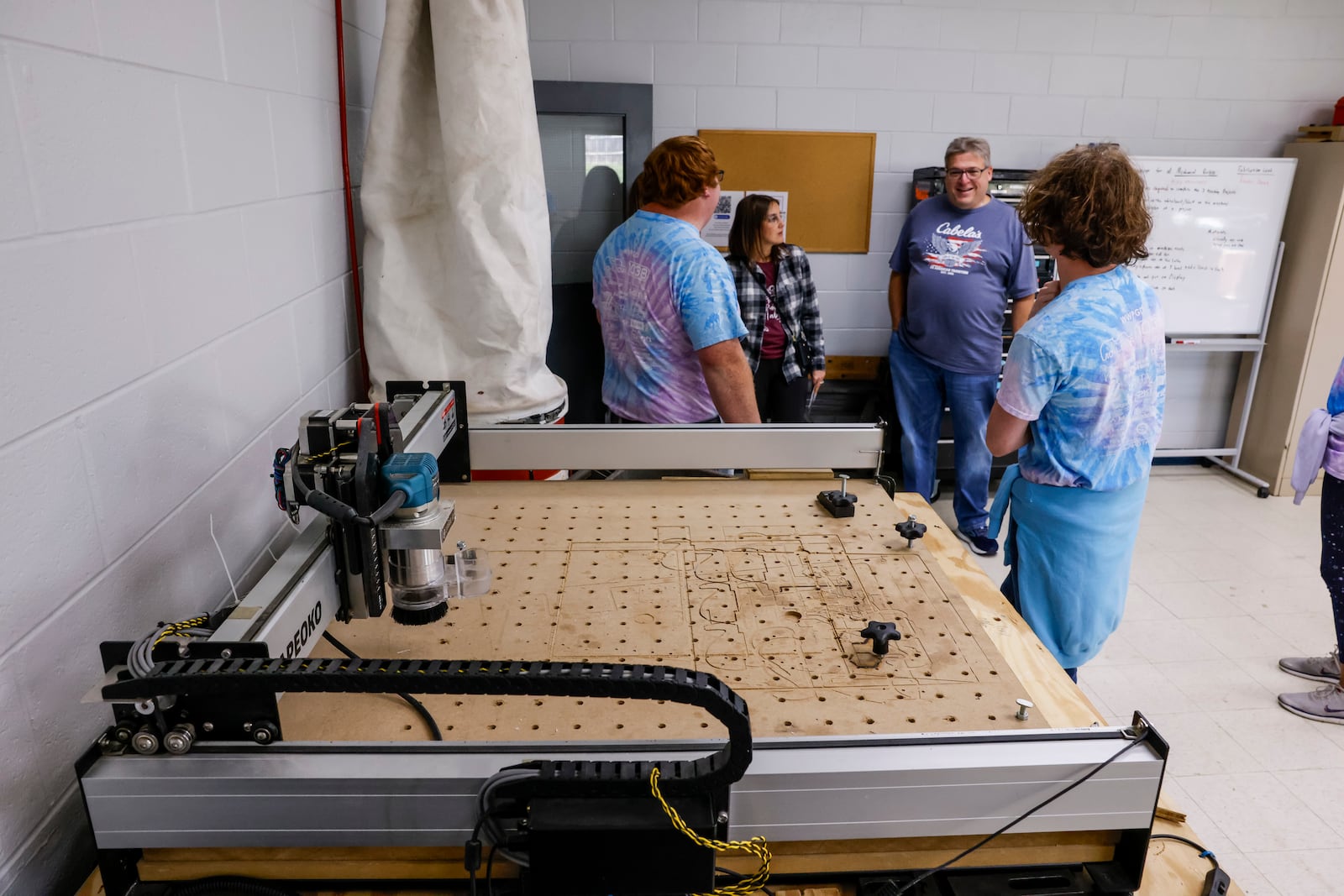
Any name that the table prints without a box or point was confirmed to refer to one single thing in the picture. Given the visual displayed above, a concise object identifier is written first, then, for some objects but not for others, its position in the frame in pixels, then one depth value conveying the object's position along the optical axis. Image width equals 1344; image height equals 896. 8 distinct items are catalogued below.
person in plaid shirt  3.47
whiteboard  3.89
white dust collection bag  1.70
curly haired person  1.60
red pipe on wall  1.76
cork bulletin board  3.86
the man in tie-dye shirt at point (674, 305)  2.10
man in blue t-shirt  3.44
